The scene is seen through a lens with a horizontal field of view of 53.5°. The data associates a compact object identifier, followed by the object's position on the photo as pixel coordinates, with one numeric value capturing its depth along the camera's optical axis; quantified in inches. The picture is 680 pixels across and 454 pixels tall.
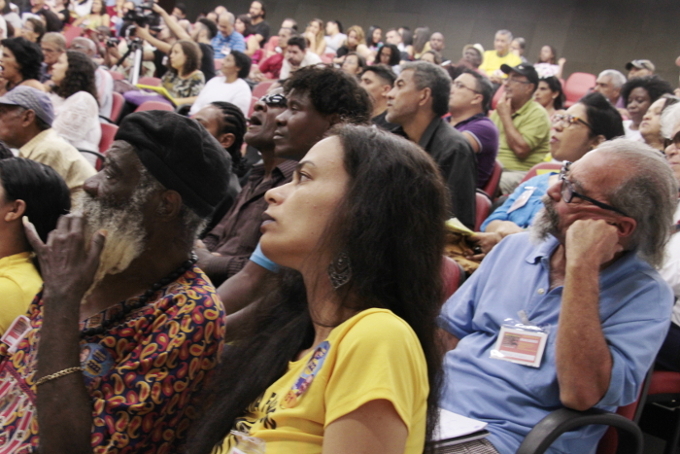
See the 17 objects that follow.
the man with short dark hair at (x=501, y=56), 390.6
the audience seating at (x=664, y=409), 81.7
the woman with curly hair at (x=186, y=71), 279.1
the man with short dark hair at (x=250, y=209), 98.2
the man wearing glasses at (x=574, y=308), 65.1
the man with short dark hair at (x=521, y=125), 198.1
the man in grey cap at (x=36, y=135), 137.1
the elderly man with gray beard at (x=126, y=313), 48.9
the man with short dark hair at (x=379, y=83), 190.1
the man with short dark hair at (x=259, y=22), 451.4
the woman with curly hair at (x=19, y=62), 203.9
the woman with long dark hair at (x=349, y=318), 39.1
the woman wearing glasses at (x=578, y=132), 123.9
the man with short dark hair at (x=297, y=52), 301.7
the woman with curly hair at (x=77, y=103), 176.6
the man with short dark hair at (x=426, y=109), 140.4
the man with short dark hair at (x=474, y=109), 165.0
